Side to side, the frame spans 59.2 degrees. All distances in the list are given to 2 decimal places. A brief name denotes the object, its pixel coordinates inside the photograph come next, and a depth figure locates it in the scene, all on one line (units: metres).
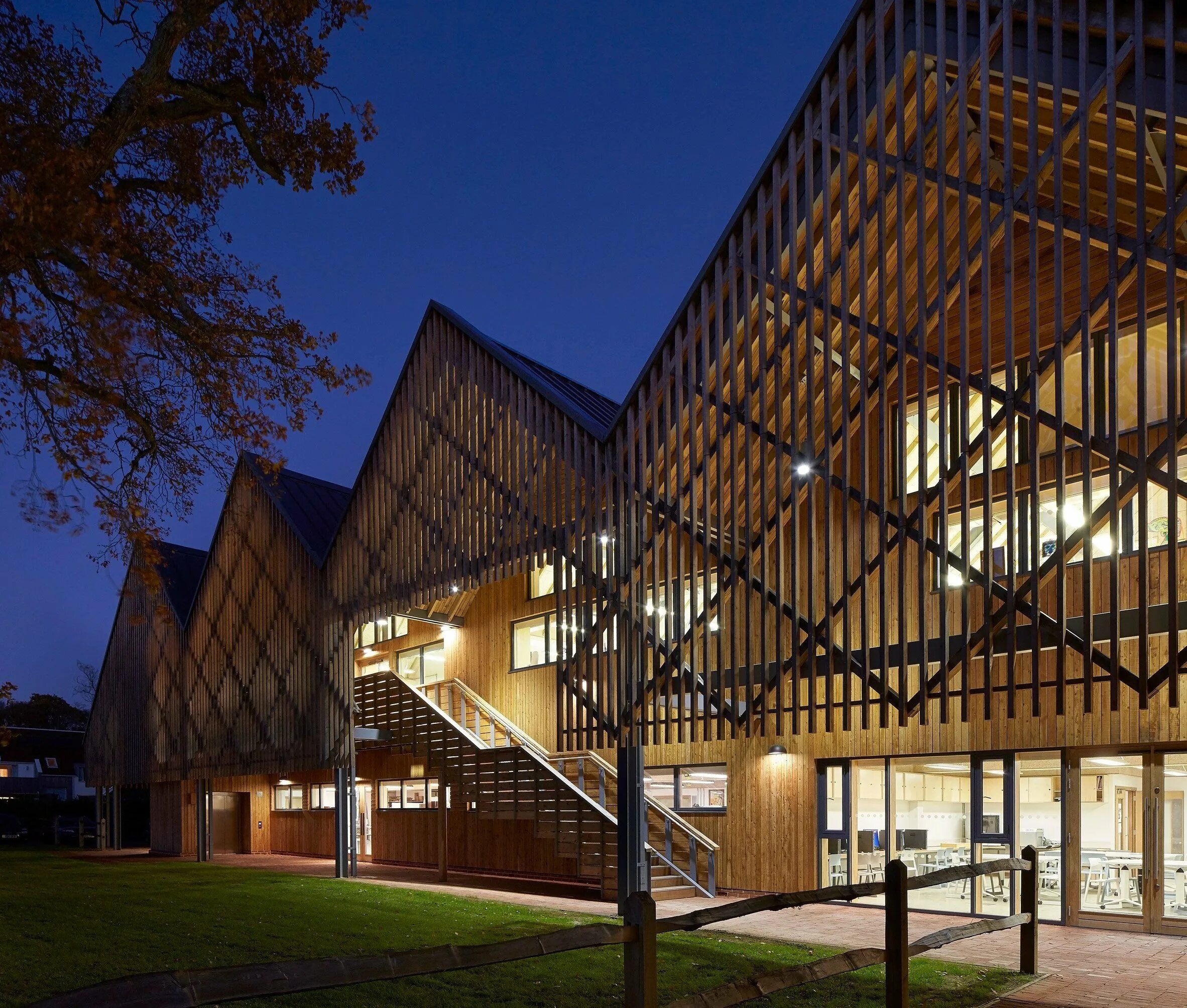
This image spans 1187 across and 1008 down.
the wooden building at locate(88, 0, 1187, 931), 9.81
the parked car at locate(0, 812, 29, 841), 39.97
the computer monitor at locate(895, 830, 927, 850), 15.41
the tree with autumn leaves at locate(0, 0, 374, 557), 9.48
